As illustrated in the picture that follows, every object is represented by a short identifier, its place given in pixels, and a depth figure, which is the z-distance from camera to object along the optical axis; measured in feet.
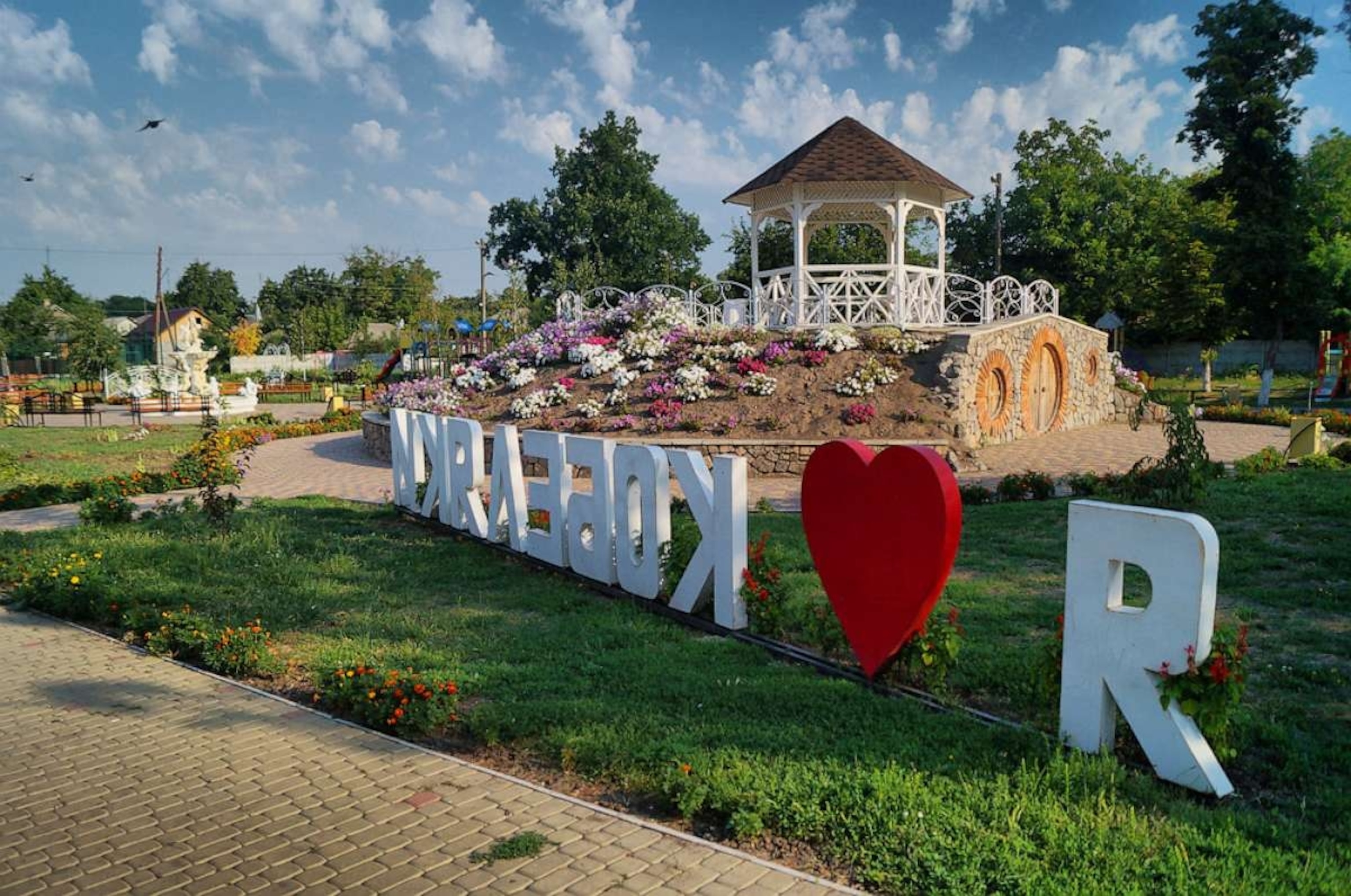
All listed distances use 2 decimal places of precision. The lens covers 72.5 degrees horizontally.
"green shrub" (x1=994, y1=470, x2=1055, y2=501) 38.32
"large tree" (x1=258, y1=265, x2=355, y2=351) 206.08
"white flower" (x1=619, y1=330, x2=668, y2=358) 60.44
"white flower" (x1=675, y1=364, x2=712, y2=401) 54.80
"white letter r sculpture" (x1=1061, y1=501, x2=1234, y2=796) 12.95
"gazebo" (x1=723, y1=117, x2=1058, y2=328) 62.03
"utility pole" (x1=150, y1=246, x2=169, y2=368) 160.15
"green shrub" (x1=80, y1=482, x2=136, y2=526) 36.04
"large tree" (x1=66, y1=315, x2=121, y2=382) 138.72
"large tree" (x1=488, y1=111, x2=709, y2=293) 146.61
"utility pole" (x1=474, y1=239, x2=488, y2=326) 146.41
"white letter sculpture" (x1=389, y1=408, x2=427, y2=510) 36.04
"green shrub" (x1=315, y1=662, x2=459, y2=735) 16.42
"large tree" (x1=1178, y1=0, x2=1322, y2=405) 82.28
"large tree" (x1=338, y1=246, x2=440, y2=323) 230.89
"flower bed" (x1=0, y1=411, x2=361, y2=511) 35.09
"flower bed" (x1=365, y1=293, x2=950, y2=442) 52.19
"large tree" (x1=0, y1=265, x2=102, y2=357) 223.10
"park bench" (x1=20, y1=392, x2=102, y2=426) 98.02
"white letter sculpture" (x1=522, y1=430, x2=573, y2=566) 26.58
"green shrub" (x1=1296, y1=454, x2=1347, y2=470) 42.29
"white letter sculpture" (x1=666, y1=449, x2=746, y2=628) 20.90
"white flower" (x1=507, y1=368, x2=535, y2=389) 62.18
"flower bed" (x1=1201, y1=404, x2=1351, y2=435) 62.69
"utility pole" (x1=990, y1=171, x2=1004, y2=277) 122.42
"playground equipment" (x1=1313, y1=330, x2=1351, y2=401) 90.02
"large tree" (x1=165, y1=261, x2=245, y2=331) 294.66
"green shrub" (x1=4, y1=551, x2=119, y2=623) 25.14
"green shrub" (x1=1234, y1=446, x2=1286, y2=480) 40.11
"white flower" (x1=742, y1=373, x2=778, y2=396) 54.39
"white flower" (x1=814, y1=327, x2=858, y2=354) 57.31
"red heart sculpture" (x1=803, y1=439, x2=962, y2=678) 16.28
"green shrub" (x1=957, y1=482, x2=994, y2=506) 37.73
